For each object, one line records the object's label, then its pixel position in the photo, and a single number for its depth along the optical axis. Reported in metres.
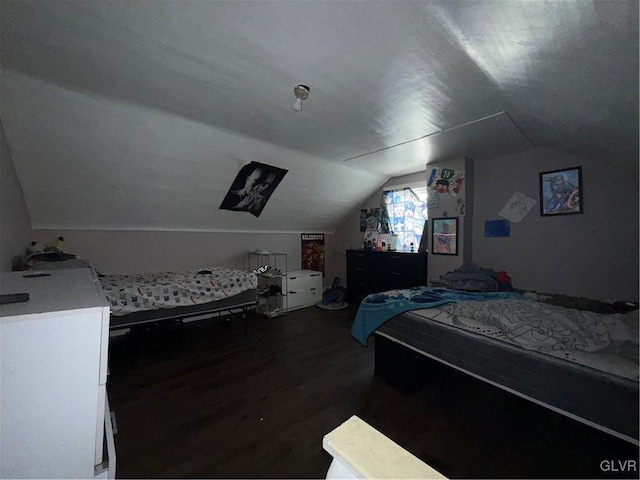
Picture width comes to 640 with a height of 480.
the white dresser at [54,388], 0.67
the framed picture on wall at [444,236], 3.51
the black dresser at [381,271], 3.78
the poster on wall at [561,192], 2.68
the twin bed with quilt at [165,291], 2.33
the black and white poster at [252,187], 3.27
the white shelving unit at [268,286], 4.10
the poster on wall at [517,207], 3.03
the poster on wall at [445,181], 3.48
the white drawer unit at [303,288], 4.25
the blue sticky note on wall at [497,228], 3.20
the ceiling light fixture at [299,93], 1.76
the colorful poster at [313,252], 5.11
